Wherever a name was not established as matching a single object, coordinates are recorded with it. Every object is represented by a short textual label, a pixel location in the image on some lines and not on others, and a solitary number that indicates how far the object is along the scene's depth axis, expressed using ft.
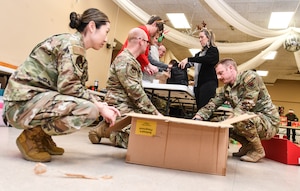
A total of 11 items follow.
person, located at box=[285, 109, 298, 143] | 30.26
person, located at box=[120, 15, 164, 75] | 8.64
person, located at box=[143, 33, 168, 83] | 9.66
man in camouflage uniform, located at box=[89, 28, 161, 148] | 6.49
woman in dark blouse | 9.24
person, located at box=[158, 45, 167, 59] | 12.79
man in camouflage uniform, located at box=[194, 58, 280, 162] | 7.34
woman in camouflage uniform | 4.28
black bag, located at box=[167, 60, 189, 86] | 9.46
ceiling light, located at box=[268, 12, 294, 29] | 18.45
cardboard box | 4.91
